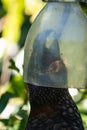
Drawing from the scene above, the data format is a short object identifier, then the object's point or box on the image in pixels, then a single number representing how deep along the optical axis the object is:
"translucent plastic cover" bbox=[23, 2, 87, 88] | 2.65
